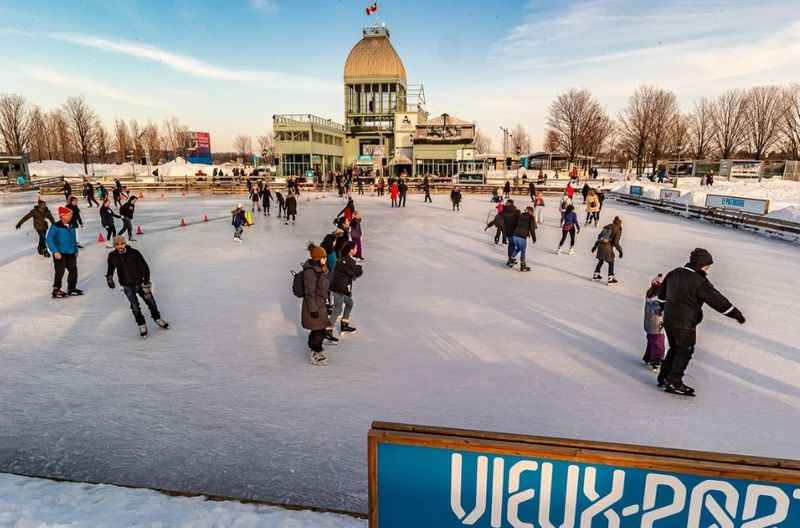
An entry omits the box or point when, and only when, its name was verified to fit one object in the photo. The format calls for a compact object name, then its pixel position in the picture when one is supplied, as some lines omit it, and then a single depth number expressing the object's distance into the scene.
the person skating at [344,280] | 6.20
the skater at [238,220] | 14.25
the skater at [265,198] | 20.84
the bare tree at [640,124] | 54.68
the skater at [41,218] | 10.69
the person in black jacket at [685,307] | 4.43
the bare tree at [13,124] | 59.50
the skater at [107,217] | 13.54
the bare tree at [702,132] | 58.59
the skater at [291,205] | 17.83
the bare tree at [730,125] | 55.79
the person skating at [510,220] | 10.40
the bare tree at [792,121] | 50.81
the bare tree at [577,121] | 58.72
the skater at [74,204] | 10.84
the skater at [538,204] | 18.37
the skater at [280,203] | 20.61
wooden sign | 1.95
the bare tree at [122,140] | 78.44
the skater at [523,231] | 10.21
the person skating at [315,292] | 5.26
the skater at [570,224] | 12.32
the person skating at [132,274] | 6.09
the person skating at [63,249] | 7.86
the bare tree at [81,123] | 61.56
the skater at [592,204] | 17.42
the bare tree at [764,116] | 53.53
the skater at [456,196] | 23.08
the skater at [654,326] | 5.36
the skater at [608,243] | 9.13
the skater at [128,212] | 13.41
